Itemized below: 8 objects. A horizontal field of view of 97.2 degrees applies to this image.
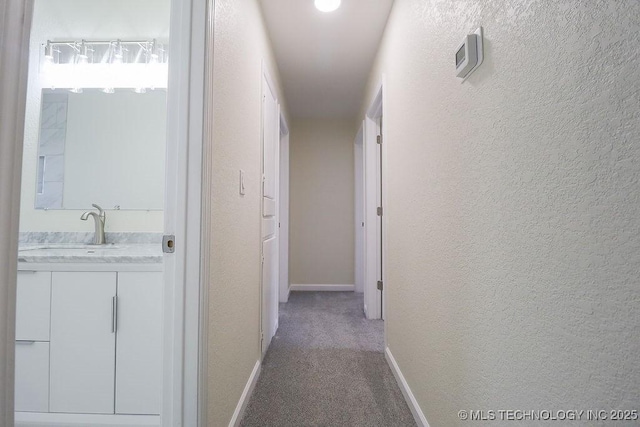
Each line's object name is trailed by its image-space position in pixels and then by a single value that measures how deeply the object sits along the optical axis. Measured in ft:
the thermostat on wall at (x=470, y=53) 2.72
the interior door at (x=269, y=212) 6.52
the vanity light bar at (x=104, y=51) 6.09
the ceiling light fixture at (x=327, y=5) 5.96
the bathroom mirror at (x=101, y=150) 6.03
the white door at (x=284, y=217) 11.22
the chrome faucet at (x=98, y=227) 5.80
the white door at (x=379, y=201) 9.34
